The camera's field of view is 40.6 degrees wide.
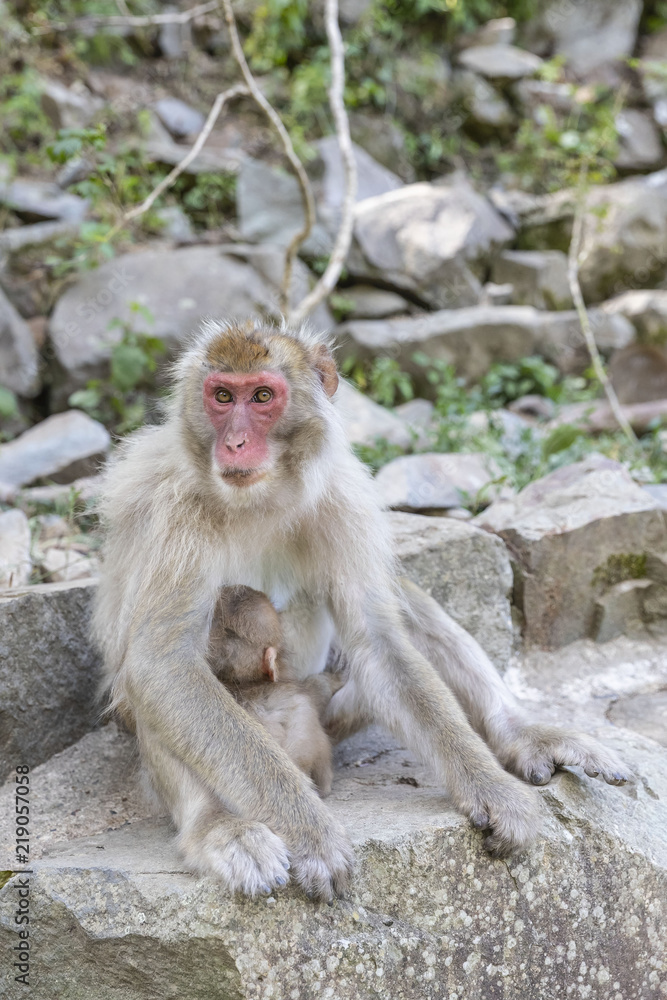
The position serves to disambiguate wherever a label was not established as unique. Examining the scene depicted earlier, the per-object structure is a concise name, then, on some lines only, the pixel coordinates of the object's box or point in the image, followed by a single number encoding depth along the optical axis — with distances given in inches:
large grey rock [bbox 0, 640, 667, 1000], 90.0
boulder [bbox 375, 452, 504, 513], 208.1
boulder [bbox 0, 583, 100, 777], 129.5
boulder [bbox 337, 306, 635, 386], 335.9
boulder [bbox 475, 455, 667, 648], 169.5
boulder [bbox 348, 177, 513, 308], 375.2
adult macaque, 100.0
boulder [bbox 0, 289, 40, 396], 290.8
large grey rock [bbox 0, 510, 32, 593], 167.6
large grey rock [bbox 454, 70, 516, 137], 500.1
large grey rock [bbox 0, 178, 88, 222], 350.7
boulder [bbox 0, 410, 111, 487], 241.8
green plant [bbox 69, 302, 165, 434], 278.8
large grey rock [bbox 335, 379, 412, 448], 258.5
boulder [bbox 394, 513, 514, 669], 157.9
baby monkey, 114.5
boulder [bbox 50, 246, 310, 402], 297.7
